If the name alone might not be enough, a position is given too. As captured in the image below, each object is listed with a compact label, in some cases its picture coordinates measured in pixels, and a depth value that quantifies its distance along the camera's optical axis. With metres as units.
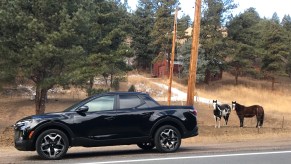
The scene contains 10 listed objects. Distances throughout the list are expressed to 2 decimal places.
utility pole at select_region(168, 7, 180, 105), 35.16
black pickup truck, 11.21
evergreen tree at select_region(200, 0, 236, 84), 69.62
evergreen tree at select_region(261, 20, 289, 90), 71.31
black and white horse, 26.96
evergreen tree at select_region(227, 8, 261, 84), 71.00
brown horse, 25.91
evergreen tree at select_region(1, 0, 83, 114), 21.95
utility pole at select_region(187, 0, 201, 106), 20.09
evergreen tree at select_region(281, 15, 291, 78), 75.51
